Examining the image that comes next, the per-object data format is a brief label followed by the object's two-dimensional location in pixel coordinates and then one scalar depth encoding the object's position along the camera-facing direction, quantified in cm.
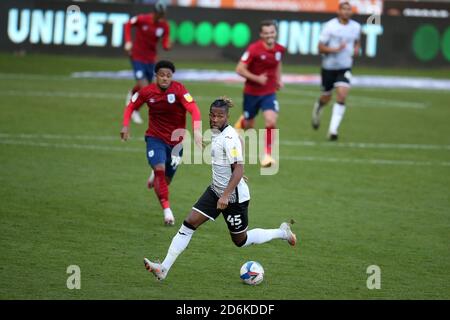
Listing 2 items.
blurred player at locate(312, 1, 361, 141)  2092
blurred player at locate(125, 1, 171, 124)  2248
